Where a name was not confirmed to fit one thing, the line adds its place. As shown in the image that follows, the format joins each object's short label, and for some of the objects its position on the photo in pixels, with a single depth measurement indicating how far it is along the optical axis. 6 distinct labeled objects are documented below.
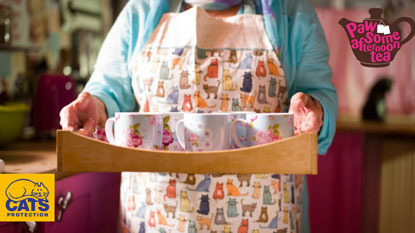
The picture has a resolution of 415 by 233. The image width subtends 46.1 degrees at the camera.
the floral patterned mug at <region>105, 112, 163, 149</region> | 0.65
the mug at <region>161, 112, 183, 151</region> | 0.65
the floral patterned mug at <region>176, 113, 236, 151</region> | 0.63
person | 0.82
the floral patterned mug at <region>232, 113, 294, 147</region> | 0.63
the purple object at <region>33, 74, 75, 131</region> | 1.22
